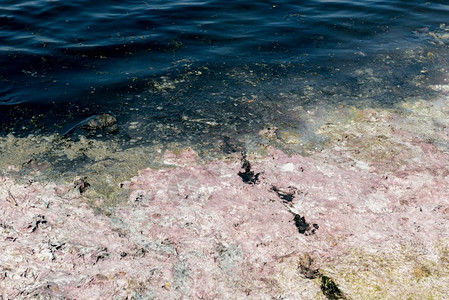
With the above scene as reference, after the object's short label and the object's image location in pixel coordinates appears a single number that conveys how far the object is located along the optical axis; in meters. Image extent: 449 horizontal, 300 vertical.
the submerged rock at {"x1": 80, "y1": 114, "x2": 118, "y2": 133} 3.31
